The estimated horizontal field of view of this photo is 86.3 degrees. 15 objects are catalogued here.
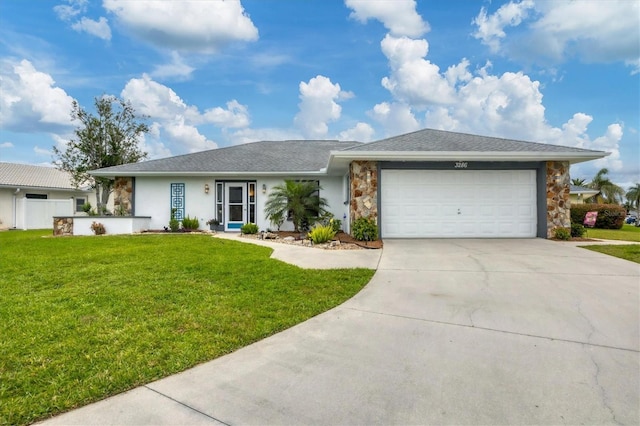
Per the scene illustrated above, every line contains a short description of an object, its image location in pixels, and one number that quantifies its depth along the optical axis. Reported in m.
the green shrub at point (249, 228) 13.28
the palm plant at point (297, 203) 12.65
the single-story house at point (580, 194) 25.97
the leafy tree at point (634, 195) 33.28
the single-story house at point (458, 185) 10.37
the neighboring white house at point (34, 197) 19.86
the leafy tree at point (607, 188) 31.91
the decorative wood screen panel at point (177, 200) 14.51
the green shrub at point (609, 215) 17.92
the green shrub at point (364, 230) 10.29
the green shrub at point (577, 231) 11.14
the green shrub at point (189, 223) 13.98
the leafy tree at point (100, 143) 19.48
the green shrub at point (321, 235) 10.37
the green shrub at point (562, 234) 10.58
